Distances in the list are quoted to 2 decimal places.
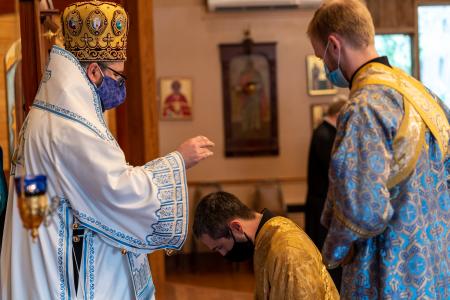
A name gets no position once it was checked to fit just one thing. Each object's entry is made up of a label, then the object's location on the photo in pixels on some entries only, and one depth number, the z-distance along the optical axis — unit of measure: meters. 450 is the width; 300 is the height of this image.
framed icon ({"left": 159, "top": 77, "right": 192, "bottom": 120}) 9.59
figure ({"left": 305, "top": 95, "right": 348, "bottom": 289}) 5.33
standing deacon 2.24
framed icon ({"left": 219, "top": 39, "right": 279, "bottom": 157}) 9.68
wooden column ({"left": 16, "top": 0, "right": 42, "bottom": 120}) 3.86
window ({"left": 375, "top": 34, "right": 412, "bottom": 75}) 9.16
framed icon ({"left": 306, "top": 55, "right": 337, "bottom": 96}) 9.66
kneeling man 2.73
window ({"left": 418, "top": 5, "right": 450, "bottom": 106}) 9.27
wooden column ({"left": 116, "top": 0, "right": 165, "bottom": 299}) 5.64
